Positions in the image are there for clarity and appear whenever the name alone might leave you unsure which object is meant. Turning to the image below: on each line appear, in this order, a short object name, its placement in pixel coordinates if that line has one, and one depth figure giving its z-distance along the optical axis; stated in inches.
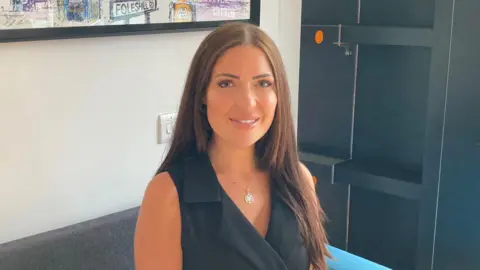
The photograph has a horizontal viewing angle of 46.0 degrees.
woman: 42.9
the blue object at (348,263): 60.6
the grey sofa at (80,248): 50.9
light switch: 67.7
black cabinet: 70.7
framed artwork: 52.1
